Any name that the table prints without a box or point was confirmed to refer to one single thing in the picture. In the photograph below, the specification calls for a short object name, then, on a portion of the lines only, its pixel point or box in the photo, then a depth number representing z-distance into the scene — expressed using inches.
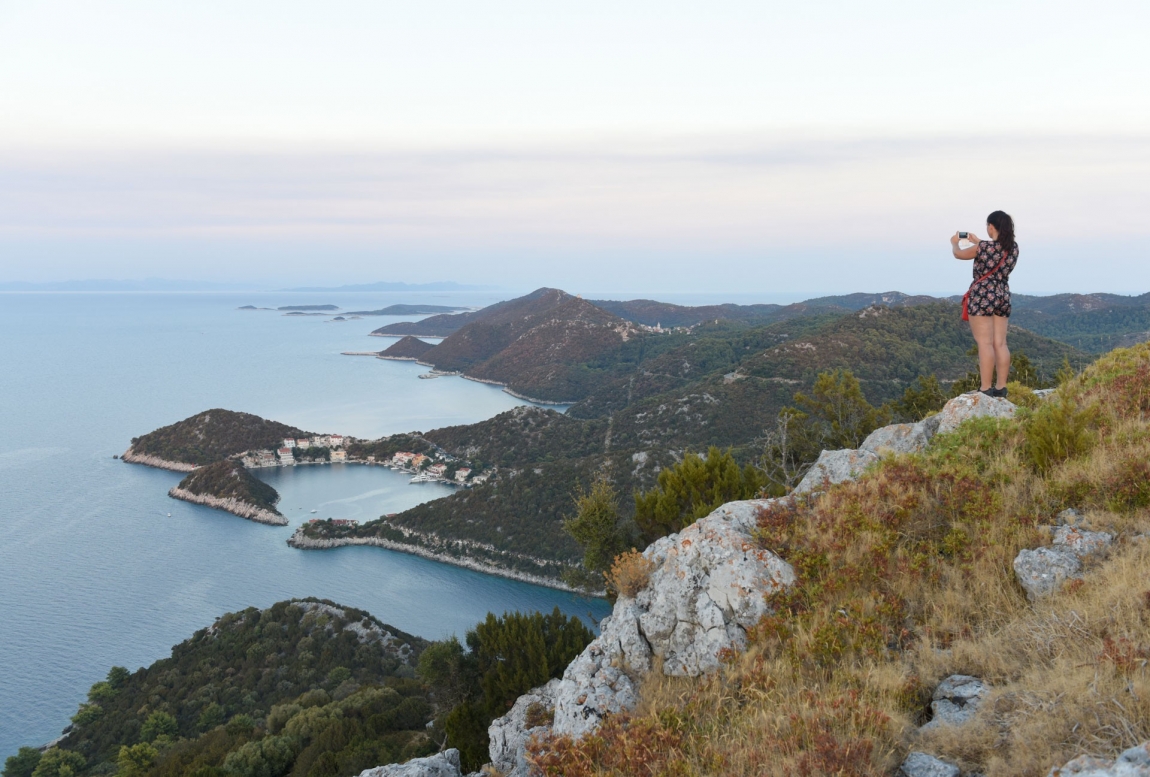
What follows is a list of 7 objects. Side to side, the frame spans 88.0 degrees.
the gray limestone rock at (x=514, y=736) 259.6
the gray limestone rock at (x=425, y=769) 300.4
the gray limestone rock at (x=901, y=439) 332.5
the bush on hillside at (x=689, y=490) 483.8
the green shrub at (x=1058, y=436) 247.1
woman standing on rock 303.1
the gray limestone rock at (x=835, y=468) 302.8
